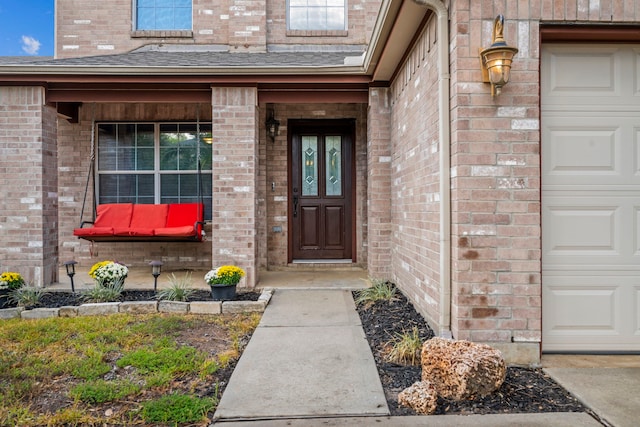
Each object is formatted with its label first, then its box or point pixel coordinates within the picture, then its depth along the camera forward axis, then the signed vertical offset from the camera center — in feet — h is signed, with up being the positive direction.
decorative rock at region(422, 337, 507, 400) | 7.85 -3.00
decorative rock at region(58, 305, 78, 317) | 14.16 -3.40
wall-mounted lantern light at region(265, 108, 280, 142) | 21.33 +4.26
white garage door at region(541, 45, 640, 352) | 9.98 +0.28
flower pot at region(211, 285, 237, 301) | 15.16 -2.94
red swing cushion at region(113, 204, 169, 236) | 20.27 -0.30
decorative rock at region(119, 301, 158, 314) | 14.48 -3.35
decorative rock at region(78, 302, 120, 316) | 14.26 -3.34
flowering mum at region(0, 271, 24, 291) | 14.79 -2.52
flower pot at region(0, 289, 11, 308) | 14.70 -3.06
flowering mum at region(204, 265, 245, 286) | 15.17 -2.40
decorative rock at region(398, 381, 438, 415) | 7.53 -3.39
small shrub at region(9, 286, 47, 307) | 14.82 -3.07
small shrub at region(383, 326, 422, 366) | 9.81 -3.32
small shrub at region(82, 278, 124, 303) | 15.24 -2.98
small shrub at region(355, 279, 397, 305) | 14.99 -3.04
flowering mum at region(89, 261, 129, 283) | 15.70 -2.34
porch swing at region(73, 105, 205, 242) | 20.15 -0.20
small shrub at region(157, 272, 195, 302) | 15.28 -3.05
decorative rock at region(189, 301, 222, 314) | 14.47 -3.33
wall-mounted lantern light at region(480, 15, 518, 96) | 9.00 +3.24
